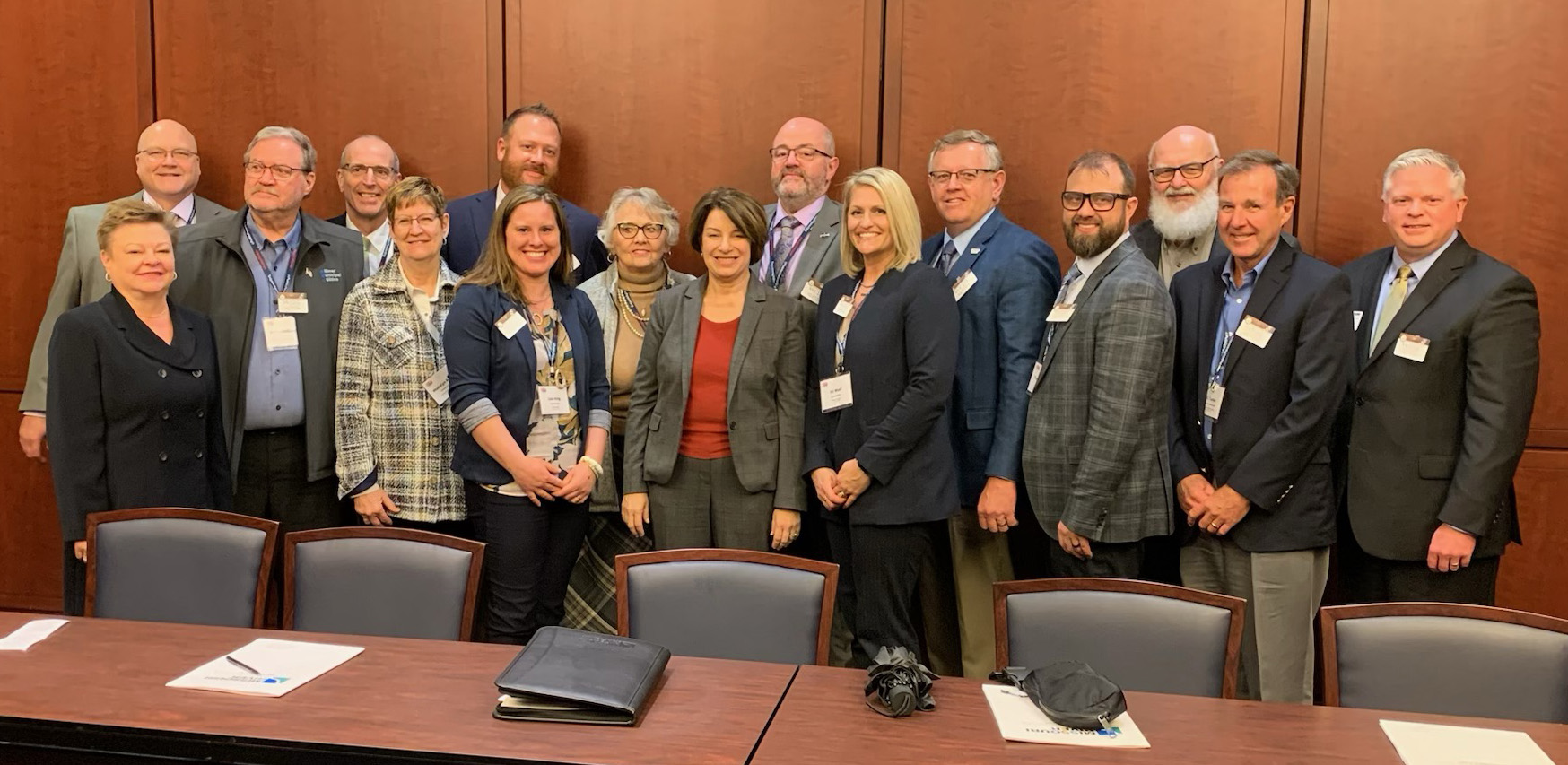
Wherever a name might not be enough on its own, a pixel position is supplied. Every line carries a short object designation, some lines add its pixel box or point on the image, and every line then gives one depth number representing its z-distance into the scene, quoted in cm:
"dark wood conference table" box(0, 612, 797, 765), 170
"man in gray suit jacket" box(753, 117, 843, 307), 404
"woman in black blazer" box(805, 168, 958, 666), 321
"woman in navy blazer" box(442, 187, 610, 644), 325
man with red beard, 433
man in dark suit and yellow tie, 310
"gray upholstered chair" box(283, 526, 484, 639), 253
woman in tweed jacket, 343
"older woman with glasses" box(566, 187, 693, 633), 370
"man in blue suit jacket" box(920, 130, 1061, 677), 342
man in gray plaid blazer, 315
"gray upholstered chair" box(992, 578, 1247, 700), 221
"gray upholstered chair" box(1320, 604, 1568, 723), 211
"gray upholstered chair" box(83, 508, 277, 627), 262
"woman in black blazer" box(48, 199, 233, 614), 320
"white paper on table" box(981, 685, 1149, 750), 179
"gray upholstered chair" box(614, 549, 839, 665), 241
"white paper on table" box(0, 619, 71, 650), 211
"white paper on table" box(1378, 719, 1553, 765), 175
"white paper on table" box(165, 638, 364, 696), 192
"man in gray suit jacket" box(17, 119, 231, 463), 417
